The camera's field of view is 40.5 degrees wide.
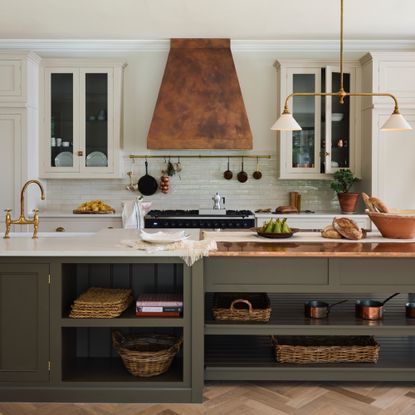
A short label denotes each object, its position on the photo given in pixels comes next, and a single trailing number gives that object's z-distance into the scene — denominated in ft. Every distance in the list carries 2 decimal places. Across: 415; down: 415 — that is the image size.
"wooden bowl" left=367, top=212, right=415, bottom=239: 12.37
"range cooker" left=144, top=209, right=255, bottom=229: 19.56
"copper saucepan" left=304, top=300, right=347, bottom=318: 11.62
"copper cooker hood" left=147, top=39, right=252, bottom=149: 20.67
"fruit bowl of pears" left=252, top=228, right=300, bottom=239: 12.50
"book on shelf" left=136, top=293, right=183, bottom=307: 11.02
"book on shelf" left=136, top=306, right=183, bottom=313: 11.01
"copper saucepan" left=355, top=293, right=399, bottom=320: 11.57
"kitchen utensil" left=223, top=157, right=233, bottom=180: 21.74
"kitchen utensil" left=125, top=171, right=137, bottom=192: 21.86
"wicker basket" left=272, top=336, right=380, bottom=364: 11.54
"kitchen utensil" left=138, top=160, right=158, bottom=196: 21.75
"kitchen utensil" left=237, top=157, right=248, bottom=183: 21.72
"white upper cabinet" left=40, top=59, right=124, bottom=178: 20.90
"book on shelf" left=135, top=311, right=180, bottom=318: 11.02
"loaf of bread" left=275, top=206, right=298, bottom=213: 20.26
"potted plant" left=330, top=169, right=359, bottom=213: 20.51
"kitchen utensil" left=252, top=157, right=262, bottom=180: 21.76
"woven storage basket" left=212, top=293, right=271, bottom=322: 11.30
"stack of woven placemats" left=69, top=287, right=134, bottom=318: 10.88
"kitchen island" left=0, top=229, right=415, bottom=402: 10.77
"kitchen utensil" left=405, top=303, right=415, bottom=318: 11.75
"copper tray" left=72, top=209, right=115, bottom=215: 20.34
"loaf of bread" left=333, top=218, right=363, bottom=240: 12.34
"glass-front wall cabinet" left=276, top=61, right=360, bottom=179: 20.85
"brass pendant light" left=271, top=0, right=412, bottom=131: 12.46
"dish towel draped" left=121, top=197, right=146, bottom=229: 19.19
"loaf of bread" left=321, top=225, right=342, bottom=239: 12.55
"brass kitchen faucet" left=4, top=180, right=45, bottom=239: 12.52
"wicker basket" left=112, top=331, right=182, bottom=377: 11.07
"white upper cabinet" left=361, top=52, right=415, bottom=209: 19.84
